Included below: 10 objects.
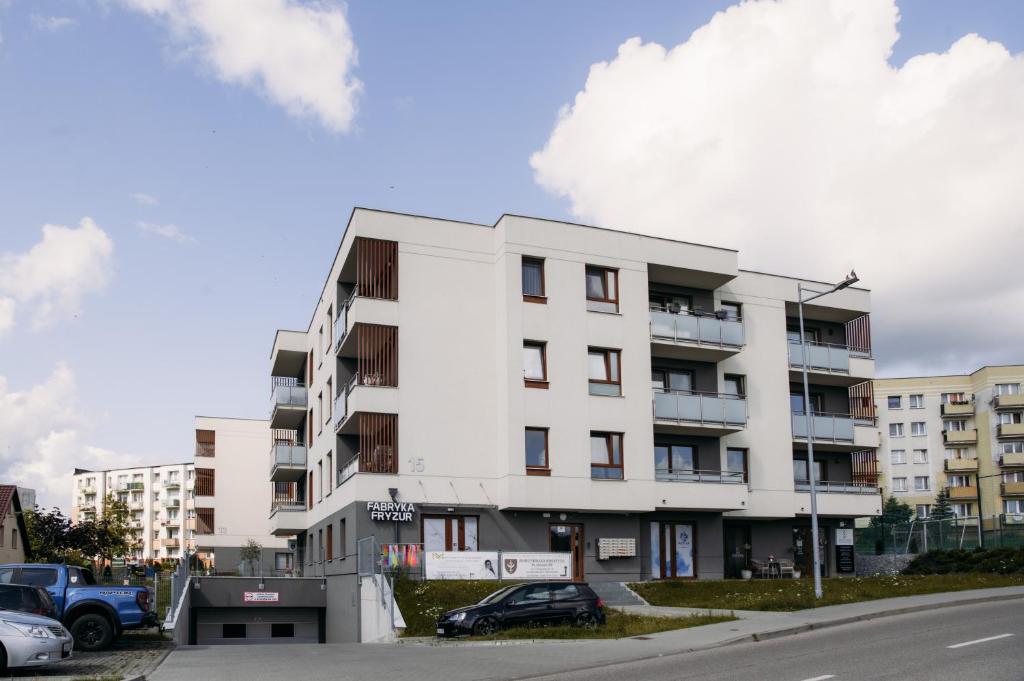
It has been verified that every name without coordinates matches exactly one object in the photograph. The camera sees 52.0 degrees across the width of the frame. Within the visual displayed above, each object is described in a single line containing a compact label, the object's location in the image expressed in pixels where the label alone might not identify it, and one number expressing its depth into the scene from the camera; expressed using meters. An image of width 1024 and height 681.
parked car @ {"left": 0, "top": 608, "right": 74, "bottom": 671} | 16.78
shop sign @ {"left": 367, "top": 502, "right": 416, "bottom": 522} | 34.12
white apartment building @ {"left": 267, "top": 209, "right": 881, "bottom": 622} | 35.47
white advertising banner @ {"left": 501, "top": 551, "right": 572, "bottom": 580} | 32.53
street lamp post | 28.91
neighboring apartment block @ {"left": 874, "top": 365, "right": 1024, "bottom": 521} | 88.62
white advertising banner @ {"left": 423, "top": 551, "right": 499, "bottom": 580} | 31.41
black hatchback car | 24.77
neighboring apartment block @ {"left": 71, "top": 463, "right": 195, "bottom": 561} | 145.25
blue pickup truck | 22.88
